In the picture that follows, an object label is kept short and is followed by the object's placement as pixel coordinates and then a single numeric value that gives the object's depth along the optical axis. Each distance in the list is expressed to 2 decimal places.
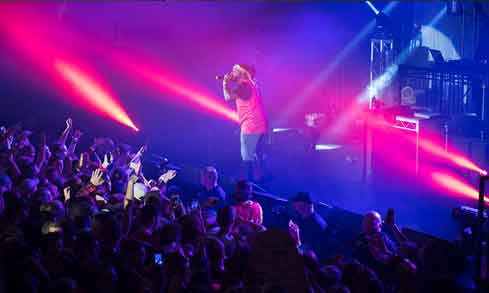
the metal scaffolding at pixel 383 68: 15.03
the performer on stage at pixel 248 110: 10.06
